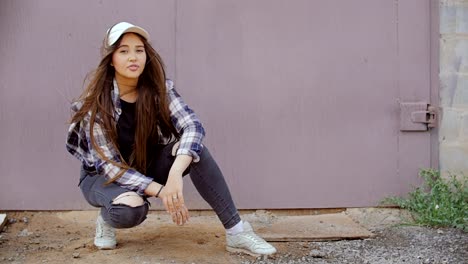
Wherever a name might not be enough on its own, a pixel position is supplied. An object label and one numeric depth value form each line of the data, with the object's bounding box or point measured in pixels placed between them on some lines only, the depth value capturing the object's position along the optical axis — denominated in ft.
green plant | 13.00
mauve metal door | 13.65
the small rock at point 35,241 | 12.46
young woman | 10.49
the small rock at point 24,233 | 12.91
